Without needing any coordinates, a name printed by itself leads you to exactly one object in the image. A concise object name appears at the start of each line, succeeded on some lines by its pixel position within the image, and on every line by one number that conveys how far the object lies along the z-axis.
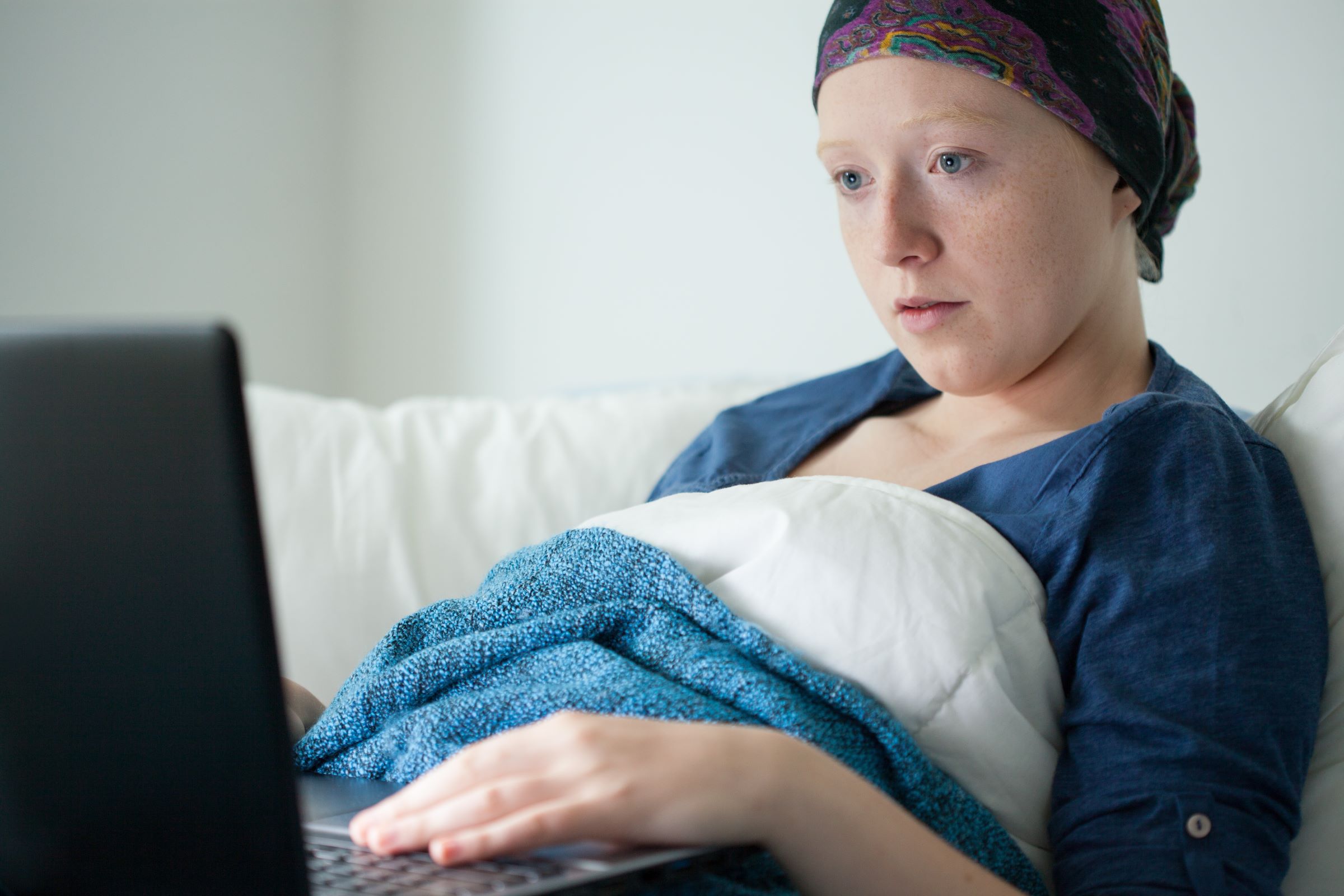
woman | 0.56
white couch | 1.29
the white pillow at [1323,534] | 0.77
